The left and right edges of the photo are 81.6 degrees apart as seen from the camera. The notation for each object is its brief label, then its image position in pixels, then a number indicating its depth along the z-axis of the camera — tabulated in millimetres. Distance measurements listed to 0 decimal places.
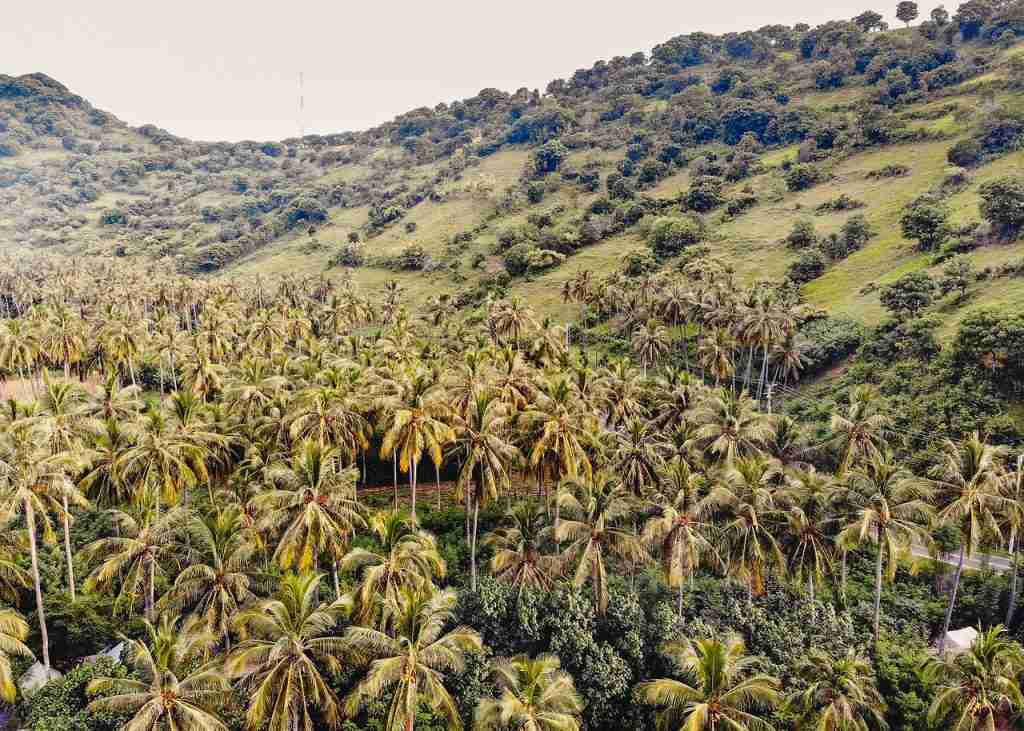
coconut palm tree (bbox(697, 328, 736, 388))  70500
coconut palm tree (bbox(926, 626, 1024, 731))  29047
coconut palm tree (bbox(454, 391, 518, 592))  40125
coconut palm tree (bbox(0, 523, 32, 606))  32625
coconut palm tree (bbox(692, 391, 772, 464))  45719
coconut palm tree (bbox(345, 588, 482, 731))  25828
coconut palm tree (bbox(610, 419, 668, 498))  43594
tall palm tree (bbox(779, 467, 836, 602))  37094
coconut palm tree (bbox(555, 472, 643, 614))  36375
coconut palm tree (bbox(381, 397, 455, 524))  40406
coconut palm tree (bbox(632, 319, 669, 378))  76250
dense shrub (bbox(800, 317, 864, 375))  76812
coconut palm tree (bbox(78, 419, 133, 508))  42031
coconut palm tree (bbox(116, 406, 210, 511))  40750
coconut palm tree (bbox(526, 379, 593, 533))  40875
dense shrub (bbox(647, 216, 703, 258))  121062
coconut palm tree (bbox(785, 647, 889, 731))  30484
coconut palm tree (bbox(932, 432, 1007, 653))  36344
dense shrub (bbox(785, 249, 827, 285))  100062
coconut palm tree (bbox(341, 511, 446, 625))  31656
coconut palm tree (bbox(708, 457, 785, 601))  36312
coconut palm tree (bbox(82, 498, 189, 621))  34031
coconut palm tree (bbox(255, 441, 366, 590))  32500
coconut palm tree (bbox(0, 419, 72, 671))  32562
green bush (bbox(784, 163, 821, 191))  130250
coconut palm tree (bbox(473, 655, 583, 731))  25578
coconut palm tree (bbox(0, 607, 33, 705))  26203
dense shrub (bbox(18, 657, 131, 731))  29094
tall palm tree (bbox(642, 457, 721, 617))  35469
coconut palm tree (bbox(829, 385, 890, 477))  45688
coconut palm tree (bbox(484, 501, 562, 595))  38416
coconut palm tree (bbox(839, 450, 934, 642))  35469
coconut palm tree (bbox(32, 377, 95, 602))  35750
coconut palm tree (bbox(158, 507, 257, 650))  31906
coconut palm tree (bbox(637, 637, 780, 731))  26844
